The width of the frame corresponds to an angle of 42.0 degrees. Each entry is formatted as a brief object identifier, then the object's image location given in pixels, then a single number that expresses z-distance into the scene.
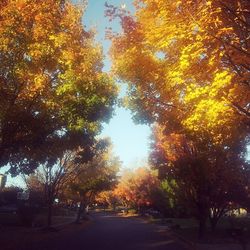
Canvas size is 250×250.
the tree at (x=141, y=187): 50.56
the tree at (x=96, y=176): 34.47
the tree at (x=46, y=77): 11.00
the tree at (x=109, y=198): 77.23
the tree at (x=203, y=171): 19.50
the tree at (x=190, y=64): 7.25
